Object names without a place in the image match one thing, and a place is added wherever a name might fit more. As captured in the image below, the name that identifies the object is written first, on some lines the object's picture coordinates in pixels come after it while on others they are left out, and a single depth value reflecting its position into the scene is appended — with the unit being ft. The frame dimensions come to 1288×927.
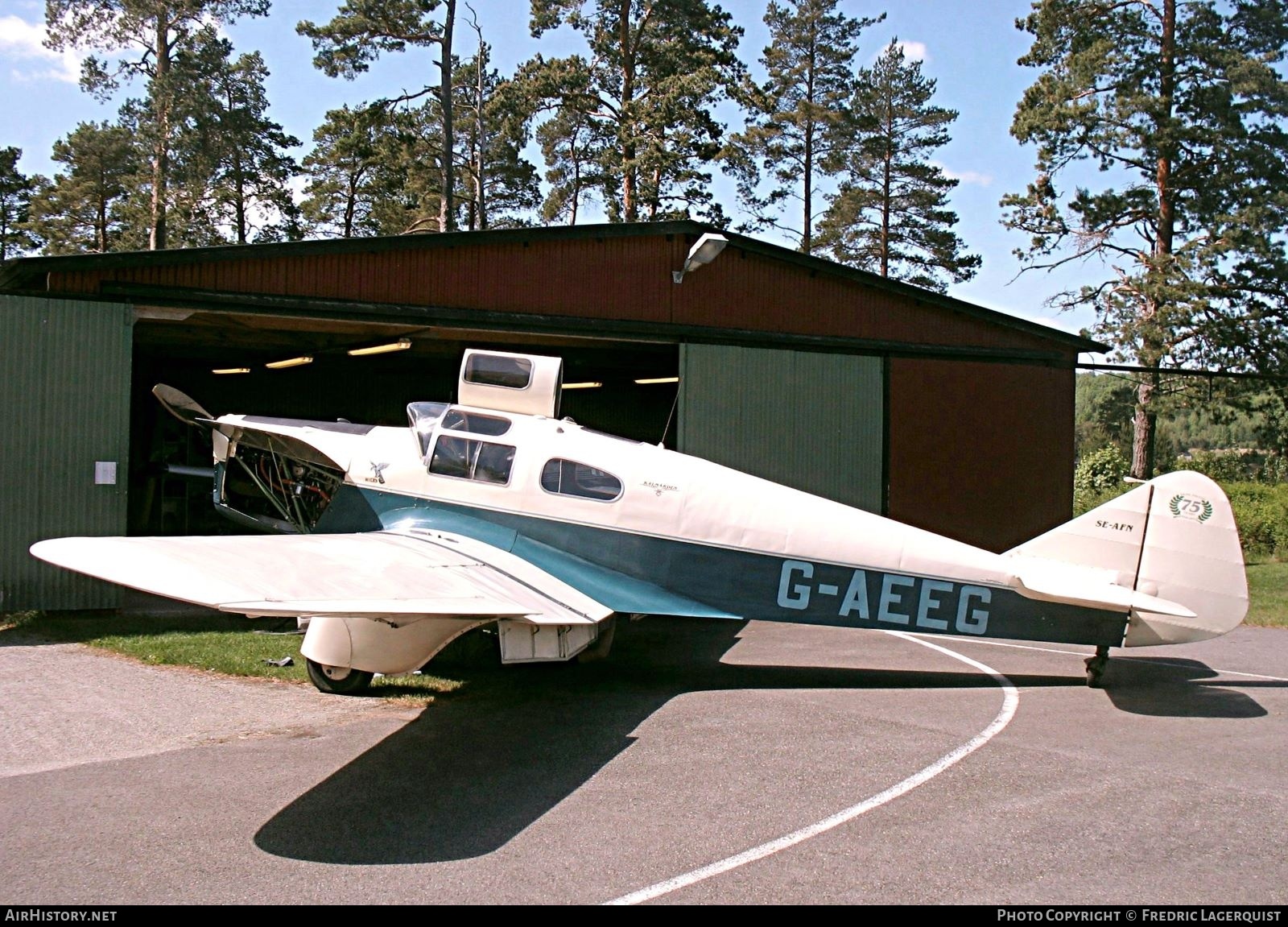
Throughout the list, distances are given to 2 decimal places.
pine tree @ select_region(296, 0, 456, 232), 103.40
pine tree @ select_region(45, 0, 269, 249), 105.81
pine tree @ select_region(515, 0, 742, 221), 111.34
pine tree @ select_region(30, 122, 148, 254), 126.72
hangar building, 39.11
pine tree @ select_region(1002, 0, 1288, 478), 93.86
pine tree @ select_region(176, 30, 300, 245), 116.16
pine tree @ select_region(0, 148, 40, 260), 180.55
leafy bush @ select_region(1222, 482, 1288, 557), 81.00
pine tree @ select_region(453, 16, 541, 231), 117.60
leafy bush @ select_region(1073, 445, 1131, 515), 126.82
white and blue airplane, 26.48
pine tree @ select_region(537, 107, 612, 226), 128.67
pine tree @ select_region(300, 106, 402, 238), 127.95
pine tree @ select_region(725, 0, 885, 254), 133.08
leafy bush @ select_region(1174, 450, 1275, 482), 147.23
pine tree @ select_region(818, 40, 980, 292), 139.74
